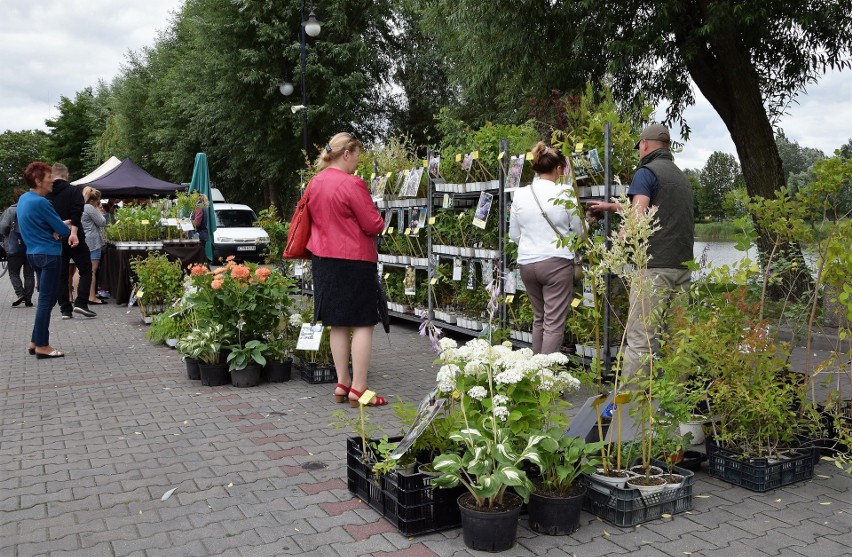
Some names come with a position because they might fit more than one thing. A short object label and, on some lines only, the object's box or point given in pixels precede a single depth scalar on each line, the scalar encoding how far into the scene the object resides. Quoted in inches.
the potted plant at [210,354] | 258.5
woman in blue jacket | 302.2
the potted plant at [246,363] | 255.0
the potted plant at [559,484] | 133.0
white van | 873.0
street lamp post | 713.0
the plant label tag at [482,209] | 283.8
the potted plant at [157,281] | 403.5
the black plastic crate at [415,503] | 133.2
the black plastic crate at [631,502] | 136.8
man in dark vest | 195.0
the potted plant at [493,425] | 126.3
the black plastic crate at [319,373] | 259.9
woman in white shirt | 216.8
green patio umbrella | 546.3
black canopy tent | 740.6
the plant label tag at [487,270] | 297.4
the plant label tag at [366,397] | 148.5
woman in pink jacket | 213.9
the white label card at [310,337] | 245.8
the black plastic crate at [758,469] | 153.3
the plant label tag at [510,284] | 276.7
